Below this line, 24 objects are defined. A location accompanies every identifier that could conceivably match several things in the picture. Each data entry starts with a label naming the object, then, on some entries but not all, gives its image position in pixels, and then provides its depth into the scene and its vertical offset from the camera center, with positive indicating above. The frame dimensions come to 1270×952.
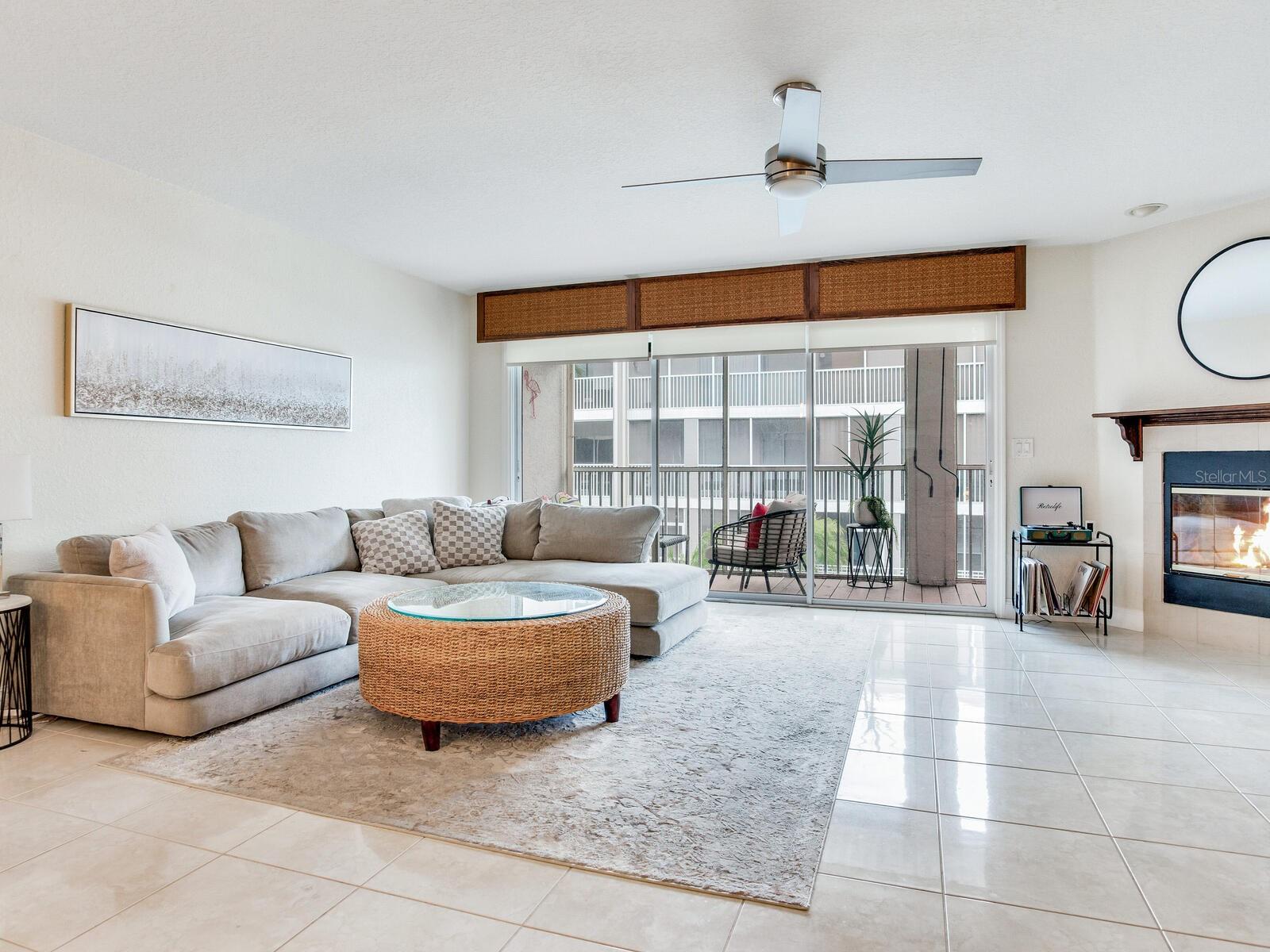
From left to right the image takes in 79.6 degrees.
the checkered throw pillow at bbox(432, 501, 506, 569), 4.87 -0.39
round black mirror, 4.18 +0.93
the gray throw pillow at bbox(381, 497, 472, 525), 5.05 -0.20
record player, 4.94 -0.20
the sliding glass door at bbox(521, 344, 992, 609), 5.51 +0.13
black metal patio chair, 5.64 -0.52
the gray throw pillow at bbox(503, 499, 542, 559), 5.12 -0.38
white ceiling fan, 2.84 +1.22
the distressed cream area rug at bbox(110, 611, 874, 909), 2.09 -1.01
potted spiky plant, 5.64 +0.10
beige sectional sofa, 2.87 -0.64
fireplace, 4.23 -0.31
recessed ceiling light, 4.20 +1.50
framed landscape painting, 3.51 +0.53
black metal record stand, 4.73 -0.54
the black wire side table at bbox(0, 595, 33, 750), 2.94 -0.77
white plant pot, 5.70 -0.29
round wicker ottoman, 2.76 -0.71
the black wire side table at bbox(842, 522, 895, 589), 5.69 -0.60
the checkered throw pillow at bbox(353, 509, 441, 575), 4.55 -0.44
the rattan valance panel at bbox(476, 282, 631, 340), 5.94 +1.31
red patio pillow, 5.68 -0.44
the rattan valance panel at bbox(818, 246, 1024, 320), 5.01 +1.31
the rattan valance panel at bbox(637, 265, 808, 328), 5.47 +1.32
